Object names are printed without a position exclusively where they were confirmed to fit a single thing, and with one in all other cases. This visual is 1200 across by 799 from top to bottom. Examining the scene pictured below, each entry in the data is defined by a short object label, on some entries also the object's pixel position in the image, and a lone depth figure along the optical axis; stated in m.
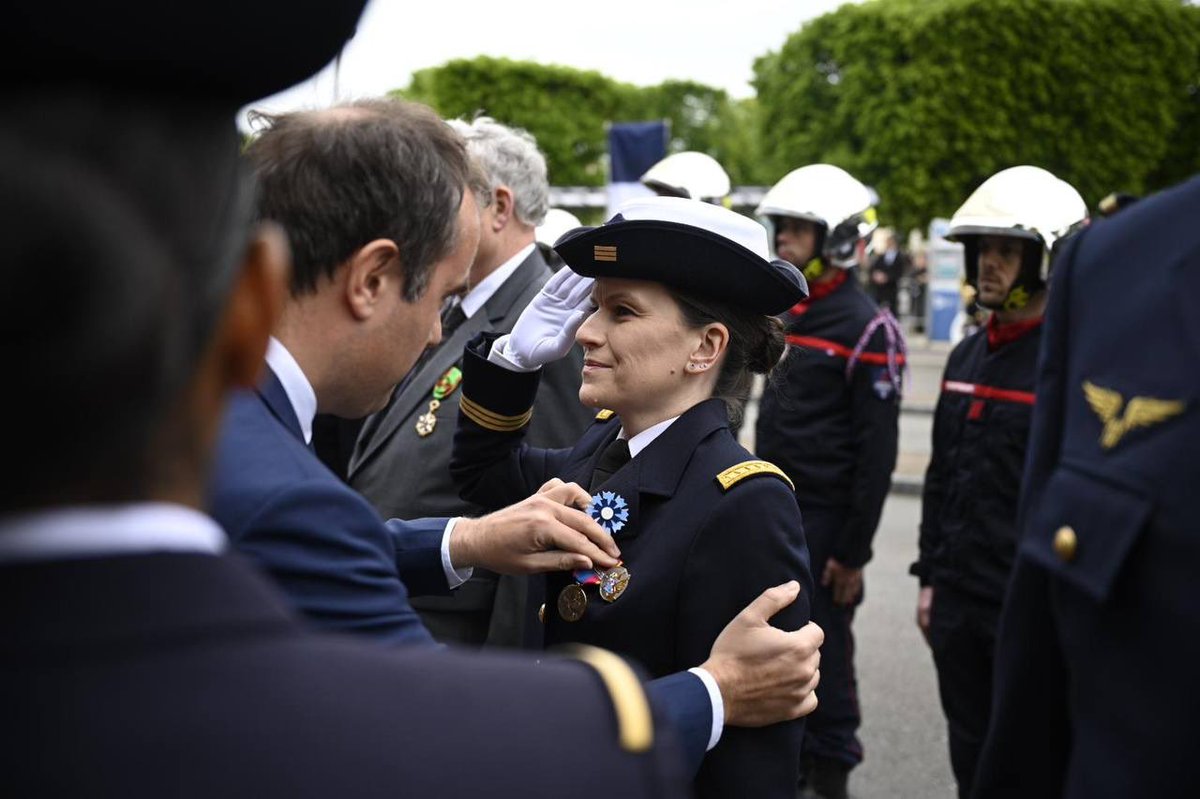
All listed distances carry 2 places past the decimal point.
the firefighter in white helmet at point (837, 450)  4.71
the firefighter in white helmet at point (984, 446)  4.02
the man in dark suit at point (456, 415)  3.23
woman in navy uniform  2.15
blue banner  11.38
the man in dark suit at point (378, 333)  1.44
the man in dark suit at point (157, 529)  0.67
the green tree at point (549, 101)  44.94
